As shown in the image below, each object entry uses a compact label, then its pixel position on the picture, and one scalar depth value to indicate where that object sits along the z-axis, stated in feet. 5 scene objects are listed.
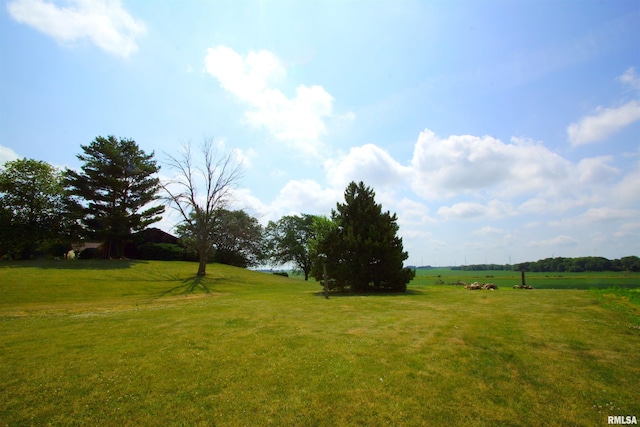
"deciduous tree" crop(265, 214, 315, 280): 205.67
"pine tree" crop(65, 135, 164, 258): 130.72
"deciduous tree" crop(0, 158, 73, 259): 120.57
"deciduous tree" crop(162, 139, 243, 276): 111.99
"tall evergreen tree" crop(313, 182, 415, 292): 84.38
